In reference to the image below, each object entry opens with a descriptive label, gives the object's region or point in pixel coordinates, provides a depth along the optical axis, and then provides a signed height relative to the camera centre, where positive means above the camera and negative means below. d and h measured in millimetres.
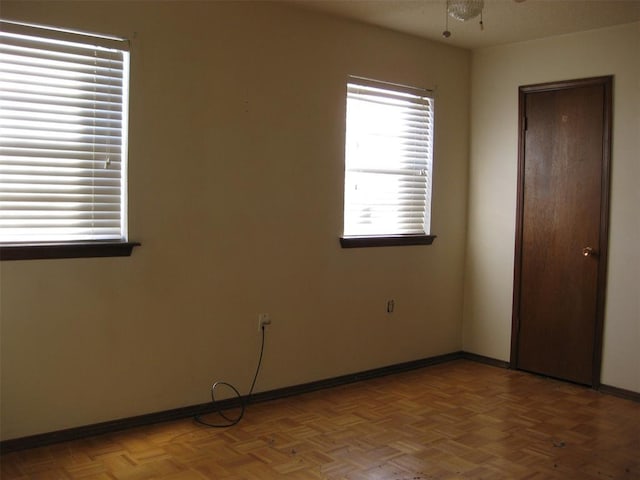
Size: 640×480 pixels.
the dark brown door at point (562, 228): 4320 -73
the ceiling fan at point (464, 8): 3387 +1140
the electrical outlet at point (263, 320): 3896 -680
